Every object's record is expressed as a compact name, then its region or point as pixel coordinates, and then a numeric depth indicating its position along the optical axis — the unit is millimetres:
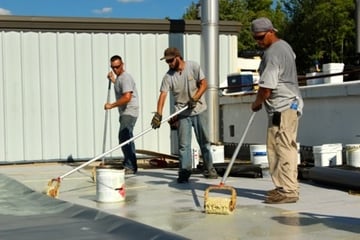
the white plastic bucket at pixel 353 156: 8359
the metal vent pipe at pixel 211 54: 12041
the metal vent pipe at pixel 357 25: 14219
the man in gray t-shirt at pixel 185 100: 8164
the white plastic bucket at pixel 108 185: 6859
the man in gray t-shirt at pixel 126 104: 9359
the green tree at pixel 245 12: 44562
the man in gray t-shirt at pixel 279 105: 6375
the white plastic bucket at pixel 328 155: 8891
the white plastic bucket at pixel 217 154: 10492
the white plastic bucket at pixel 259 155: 9352
